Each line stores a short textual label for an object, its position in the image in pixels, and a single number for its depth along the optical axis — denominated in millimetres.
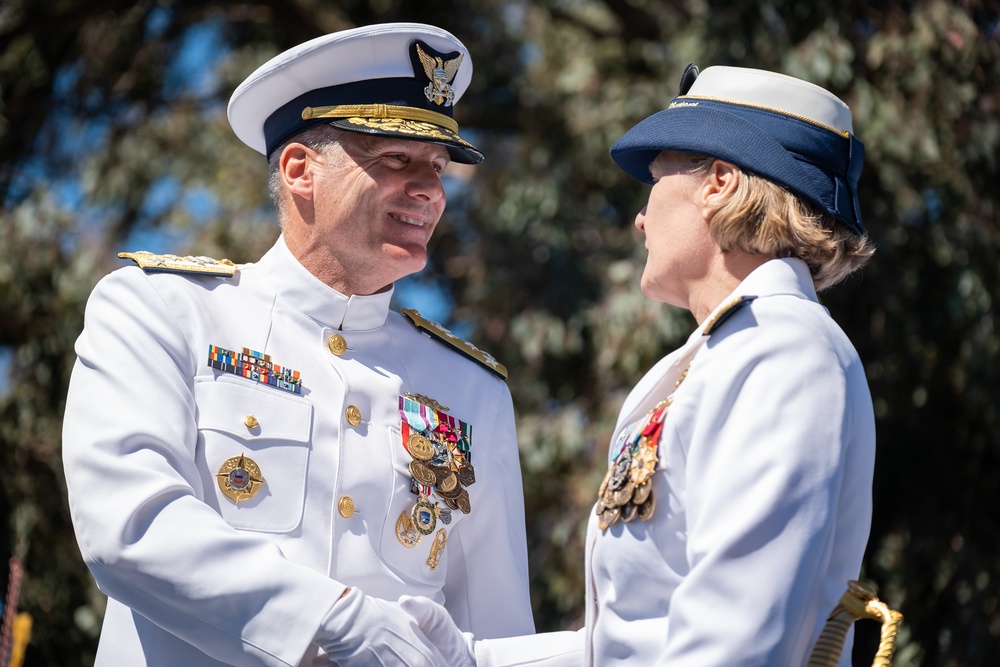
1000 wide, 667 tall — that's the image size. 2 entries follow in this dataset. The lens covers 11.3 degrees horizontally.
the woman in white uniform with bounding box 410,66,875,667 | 5085
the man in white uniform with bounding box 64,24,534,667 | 5296
